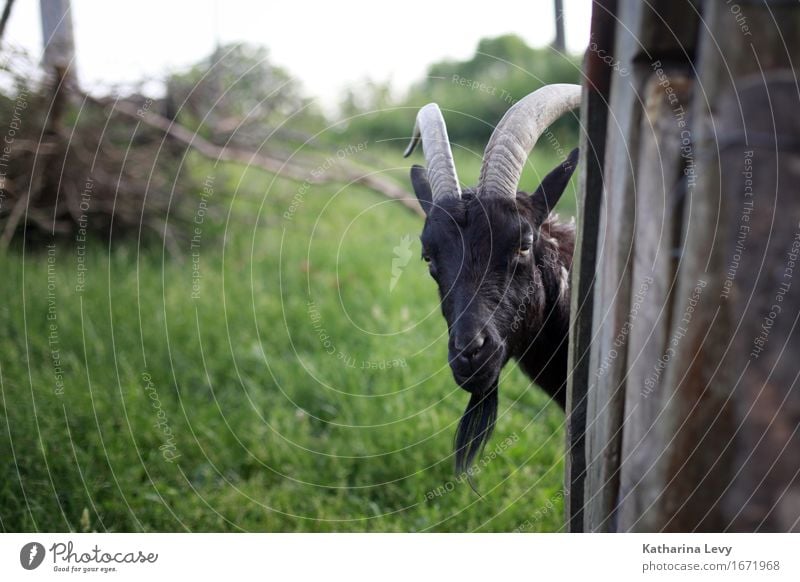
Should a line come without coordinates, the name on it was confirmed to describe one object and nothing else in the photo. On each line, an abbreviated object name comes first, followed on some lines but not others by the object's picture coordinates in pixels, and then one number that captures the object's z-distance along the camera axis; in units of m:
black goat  2.43
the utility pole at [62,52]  5.26
